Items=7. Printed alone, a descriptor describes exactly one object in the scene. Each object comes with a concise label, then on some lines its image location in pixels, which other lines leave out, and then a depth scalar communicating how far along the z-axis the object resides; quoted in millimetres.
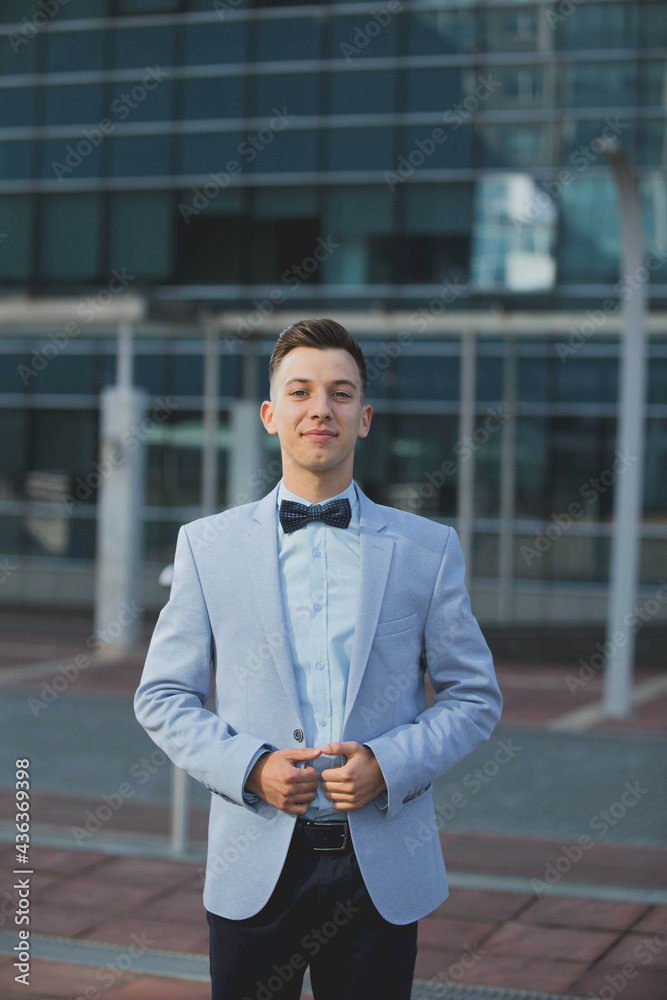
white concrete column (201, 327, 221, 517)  13523
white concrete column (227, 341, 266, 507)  13211
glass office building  16047
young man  2357
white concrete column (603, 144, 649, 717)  9906
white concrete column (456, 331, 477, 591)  13023
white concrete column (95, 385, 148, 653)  12828
